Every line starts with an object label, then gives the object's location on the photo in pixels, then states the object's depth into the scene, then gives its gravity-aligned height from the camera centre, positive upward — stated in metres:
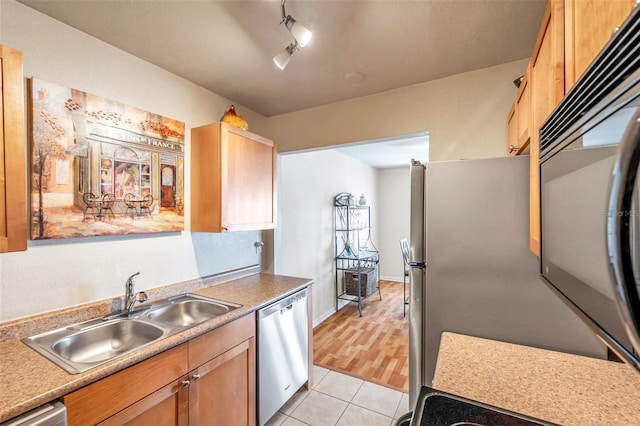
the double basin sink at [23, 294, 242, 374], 1.25 -0.63
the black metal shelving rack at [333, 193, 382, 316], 4.25 -0.75
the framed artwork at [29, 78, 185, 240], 1.36 +0.26
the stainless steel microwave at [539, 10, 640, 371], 0.28 +0.02
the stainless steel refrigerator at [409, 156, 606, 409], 1.22 -0.29
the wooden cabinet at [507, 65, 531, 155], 1.23 +0.47
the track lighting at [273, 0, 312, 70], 1.29 +0.83
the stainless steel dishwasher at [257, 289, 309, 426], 1.81 -1.00
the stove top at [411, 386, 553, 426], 0.77 -0.59
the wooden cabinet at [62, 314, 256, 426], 1.04 -0.80
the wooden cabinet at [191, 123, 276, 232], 1.93 +0.24
